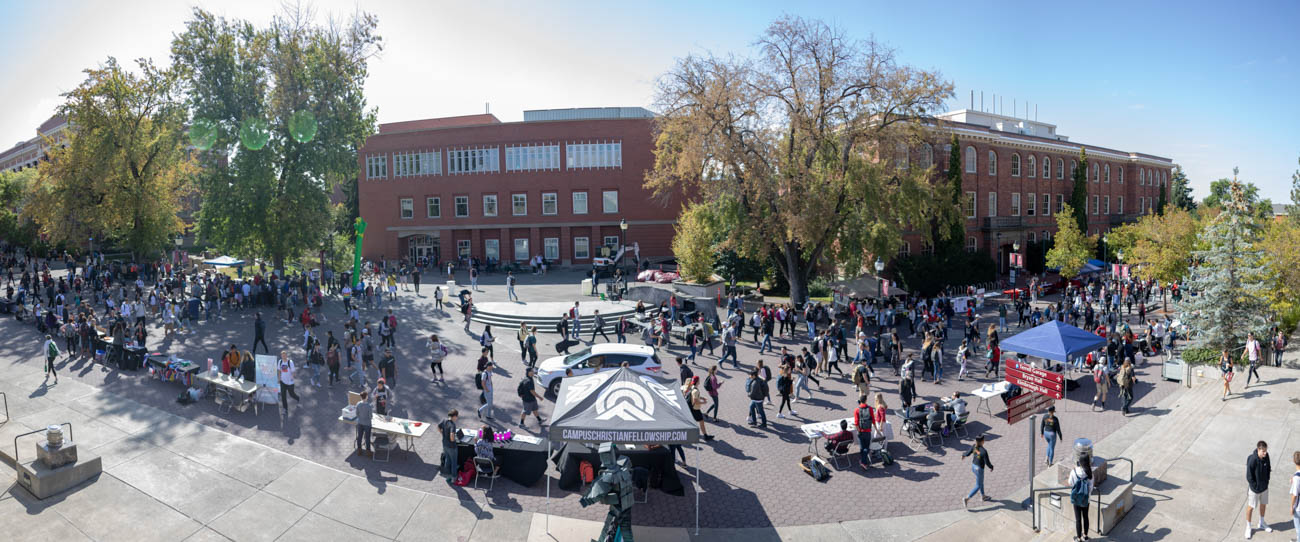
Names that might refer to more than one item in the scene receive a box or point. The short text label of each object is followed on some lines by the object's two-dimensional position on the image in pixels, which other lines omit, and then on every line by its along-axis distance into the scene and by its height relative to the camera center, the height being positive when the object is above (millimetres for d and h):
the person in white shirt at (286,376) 15153 -2862
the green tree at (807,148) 29938 +4465
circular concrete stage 27688 -2867
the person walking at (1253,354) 17047 -3042
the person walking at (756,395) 14719 -3365
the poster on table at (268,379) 15234 -2937
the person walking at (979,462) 11000 -3685
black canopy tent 9992 -2625
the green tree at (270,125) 33312 +6558
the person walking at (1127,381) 15867 -3436
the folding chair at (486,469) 11508 -3849
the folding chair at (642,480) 11094 -3928
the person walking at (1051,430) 12562 -3609
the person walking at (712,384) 14969 -3147
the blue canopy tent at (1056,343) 17391 -2801
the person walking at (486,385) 15242 -3149
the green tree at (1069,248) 43000 -611
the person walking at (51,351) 18172 -2655
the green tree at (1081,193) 56750 +3957
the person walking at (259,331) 21578 -2580
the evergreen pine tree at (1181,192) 96312 +6929
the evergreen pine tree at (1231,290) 19422 -1563
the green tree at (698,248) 34062 -156
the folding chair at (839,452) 12867 -4067
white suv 17609 -3125
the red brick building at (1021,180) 49906 +5087
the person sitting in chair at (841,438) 12836 -3790
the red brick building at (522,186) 53094 +5050
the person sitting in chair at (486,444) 11469 -3400
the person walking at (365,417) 12586 -3166
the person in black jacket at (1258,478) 9320 -3407
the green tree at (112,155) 35406 +5405
